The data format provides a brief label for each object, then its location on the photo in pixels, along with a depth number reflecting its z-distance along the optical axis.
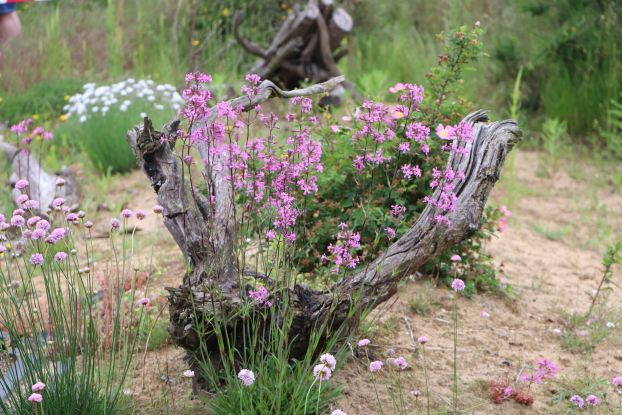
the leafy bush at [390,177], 3.56
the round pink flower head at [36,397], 2.11
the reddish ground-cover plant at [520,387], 2.94
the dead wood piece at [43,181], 5.33
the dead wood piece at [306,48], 7.75
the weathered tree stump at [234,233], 2.58
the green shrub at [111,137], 6.07
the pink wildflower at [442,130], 3.13
